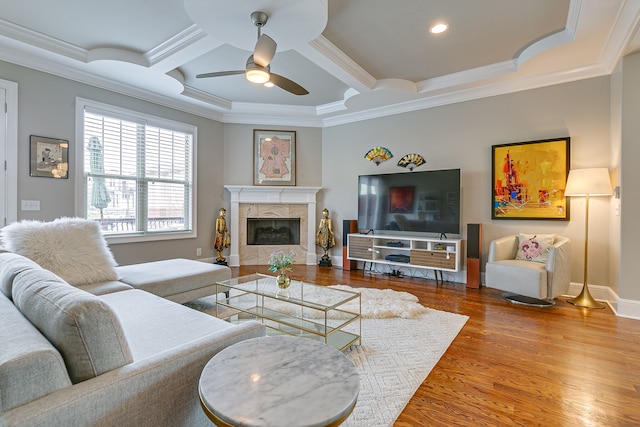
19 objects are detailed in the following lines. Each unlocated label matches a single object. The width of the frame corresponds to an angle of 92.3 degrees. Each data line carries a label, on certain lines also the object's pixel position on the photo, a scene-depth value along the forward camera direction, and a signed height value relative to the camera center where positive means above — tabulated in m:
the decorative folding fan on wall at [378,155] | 5.16 +0.96
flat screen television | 4.37 +0.15
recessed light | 3.05 +1.86
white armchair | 3.25 -0.66
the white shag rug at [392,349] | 1.69 -1.04
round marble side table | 0.81 -0.53
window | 4.02 +0.52
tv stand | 4.21 -0.59
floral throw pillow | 3.64 -0.40
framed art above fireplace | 5.75 +0.99
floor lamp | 3.24 +0.27
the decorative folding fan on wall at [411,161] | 4.82 +0.81
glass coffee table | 2.30 -0.88
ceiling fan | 2.38 +1.21
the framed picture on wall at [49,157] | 3.49 +0.59
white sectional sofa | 0.79 -0.49
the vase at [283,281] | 2.60 -0.60
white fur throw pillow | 2.31 -0.32
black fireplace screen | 5.83 -0.40
